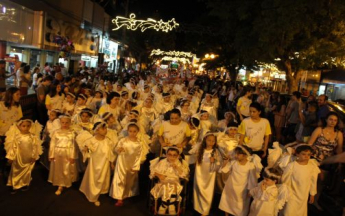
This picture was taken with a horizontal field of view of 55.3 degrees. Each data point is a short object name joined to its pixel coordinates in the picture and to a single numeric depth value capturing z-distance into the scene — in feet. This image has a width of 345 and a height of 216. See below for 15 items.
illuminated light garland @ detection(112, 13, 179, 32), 41.89
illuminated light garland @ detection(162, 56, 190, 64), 132.96
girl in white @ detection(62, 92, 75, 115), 28.16
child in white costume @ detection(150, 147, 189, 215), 16.98
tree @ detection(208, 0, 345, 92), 48.96
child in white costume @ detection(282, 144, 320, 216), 16.39
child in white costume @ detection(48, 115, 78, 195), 19.44
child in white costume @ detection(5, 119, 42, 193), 18.76
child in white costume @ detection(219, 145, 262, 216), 17.24
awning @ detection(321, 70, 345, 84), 67.14
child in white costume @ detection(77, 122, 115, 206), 18.53
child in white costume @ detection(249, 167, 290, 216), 15.69
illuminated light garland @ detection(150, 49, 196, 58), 120.84
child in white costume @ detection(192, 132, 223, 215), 17.81
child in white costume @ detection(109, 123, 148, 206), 18.57
